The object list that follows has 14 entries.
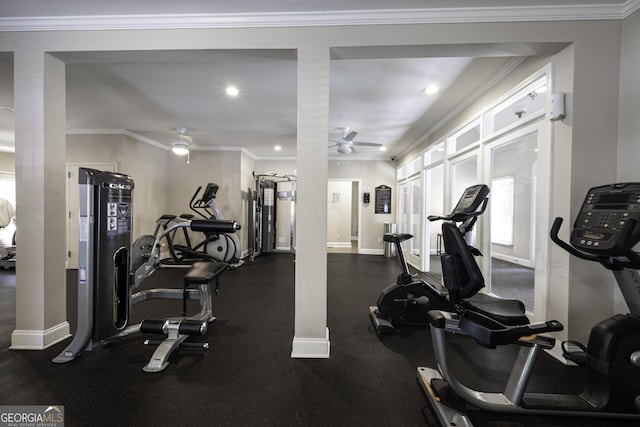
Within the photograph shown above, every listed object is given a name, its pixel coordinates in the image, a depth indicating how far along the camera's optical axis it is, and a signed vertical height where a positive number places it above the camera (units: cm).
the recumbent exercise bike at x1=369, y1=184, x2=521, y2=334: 246 -90
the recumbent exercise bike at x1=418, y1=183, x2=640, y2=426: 130 -68
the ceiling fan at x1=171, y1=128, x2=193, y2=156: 458 +114
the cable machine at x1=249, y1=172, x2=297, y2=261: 622 -9
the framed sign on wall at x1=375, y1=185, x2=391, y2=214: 688 +35
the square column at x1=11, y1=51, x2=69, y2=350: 210 +7
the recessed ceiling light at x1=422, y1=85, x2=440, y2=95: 306 +151
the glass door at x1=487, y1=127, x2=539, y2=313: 299 +9
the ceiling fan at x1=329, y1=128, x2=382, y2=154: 431 +116
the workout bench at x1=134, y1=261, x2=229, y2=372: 188 -94
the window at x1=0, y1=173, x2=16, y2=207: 568 +43
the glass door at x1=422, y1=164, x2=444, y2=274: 620 +7
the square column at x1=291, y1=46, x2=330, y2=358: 198 +4
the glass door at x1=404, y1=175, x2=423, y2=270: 557 -23
